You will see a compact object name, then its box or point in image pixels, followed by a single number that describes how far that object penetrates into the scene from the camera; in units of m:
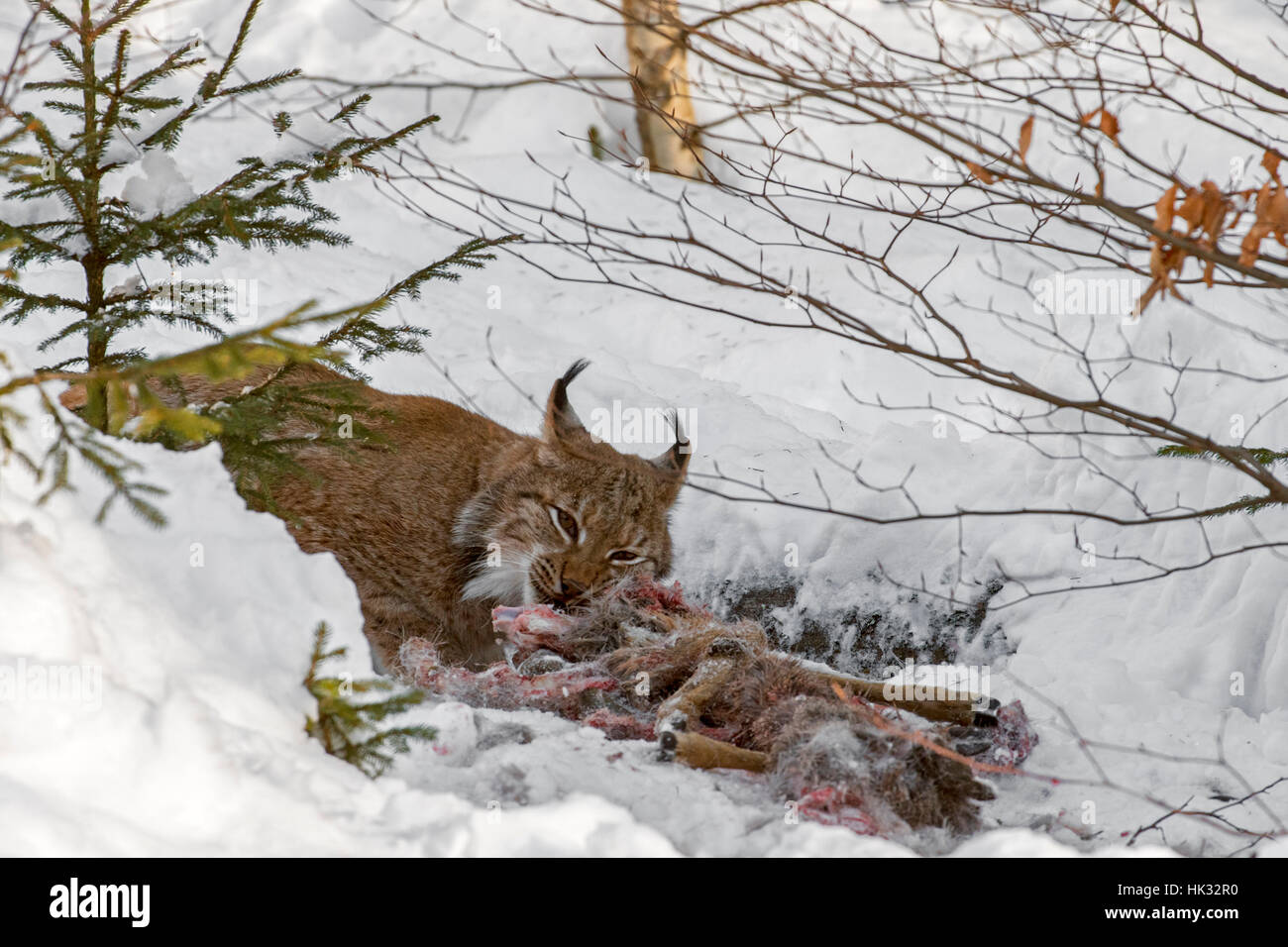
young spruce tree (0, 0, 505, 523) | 6.38
